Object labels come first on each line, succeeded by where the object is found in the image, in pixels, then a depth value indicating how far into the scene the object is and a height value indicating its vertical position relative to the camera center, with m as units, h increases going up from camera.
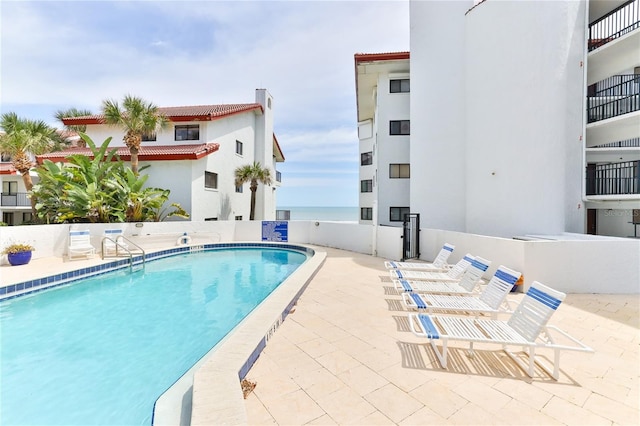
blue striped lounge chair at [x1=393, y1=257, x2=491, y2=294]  6.47 -1.78
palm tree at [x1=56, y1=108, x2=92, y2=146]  25.06 +8.75
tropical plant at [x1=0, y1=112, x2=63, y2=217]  15.58 +4.03
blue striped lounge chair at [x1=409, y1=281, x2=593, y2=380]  3.86 -1.74
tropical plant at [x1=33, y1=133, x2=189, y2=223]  13.98 +0.95
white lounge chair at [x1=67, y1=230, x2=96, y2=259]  11.97 -1.41
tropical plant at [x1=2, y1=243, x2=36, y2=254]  10.50 -1.36
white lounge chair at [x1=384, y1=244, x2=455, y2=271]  8.60 -1.67
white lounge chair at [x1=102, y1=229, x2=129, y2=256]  12.98 -1.45
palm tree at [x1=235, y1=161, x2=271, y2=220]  22.31 +2.73
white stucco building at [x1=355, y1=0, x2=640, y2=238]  11.47 +4.15
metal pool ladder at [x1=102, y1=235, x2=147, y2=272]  12.16 -1.93
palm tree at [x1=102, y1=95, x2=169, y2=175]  16.27 +5.33
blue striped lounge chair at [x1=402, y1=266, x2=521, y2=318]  5.21 -1.75
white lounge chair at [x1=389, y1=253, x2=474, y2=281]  7.38 -1.72
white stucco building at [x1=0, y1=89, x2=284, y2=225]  18.20 +3.85
